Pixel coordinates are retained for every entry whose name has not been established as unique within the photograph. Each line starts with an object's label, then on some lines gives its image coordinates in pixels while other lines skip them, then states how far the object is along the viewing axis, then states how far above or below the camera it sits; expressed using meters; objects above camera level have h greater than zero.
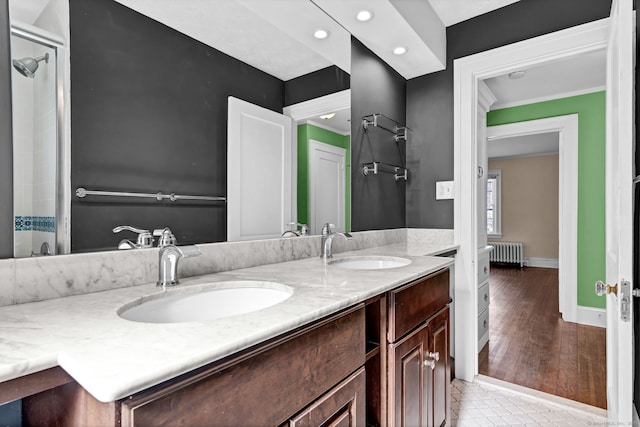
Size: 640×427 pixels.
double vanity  0.50 -0.26
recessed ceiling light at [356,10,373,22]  1.73 +1.00
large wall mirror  0.86 +0.29
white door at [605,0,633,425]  1.08 +0.05
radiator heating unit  6.75 -0.82
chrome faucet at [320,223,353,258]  1.63 -0.13
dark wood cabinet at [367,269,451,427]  1.11 -0.53
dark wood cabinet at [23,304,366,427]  0.50 -0.32
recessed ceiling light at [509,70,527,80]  2.96 +1.19
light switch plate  2.27 +0.15
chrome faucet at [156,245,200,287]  0.98 -0.15
